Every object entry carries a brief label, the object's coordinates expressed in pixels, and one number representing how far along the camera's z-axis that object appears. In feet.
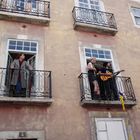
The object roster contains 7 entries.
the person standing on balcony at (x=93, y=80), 30.37
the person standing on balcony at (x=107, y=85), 31.53
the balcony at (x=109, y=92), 29.19
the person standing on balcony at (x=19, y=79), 28.50
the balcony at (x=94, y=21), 36.27
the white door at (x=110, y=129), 27.94
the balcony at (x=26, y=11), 33.37
